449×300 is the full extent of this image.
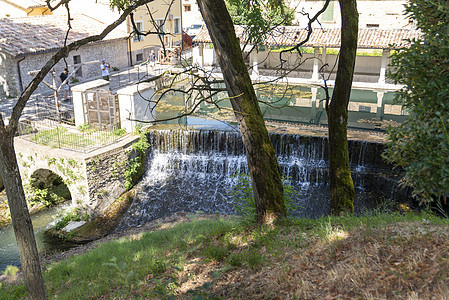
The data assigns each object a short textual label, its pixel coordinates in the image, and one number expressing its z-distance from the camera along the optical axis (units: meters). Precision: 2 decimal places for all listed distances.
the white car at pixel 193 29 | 42.88
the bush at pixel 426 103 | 4.89
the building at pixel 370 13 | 30.47
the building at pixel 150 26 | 27.73
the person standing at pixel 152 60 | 26.27
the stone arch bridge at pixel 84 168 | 12.21
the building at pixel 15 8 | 24.97
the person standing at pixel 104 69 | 22.27
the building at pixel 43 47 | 18.38
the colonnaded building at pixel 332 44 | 22.56
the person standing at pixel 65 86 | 18.36
